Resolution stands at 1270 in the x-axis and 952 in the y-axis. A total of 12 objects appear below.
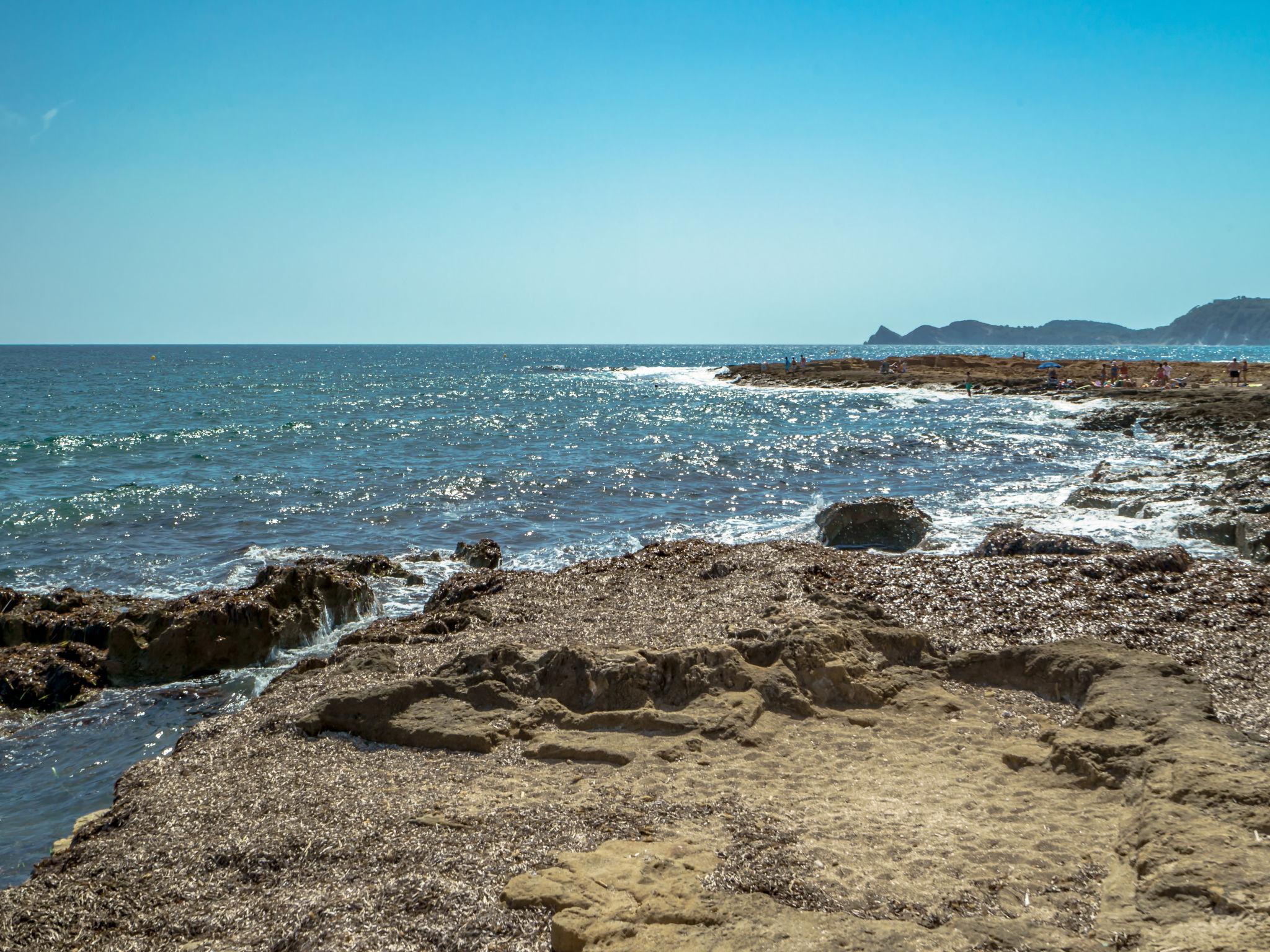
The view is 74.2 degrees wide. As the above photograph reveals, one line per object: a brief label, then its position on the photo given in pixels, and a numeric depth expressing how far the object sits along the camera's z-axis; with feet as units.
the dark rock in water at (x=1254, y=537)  41.01
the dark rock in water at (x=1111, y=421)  109.29
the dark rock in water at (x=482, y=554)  48.01
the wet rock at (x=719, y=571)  37.91
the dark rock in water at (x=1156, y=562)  33.94
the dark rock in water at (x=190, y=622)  33.06
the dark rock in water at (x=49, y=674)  30.01
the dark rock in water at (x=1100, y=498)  56.34
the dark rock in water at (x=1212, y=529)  45.01
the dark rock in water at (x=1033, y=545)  38.60
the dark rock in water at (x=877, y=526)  49.19
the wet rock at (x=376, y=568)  44.78
